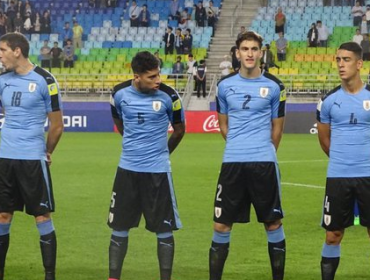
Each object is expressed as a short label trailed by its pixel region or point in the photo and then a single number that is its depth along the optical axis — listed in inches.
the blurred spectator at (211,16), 1478.8
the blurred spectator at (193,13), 1517.0
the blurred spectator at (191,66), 1301.7
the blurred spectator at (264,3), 1536.7
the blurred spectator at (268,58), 1288.4
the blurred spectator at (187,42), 1409.9
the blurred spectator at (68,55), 1437.0
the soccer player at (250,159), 338.6
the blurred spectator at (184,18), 1478.8
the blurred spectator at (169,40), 1411.2
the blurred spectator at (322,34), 1381.6
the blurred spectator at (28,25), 1539.1
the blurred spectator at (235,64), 1208.3
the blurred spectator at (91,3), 1605.6
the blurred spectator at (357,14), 1400.1
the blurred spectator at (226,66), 1284.4
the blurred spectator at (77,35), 1494.8
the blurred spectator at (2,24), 1504.7
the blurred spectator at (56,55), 1408.7
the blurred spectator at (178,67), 1326.3
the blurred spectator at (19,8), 1542.8
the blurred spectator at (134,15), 1530.5
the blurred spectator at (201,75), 1274.6
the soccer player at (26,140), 341.4
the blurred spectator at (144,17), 1530.5
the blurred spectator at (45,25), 1561.3
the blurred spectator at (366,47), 1293.1
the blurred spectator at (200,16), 1481.3
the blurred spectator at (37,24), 1553.9
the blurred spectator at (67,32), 1511.8
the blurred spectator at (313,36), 1375.5
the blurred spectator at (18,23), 1523.1
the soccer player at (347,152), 327.6
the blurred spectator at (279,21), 1397.6
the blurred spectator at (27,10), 1541.6
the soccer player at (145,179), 337.1
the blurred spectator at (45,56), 1407.5
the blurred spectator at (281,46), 1359.5
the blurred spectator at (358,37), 1275.8
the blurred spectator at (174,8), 1530.5
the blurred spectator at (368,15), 1369.3
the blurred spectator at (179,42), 1417.3
